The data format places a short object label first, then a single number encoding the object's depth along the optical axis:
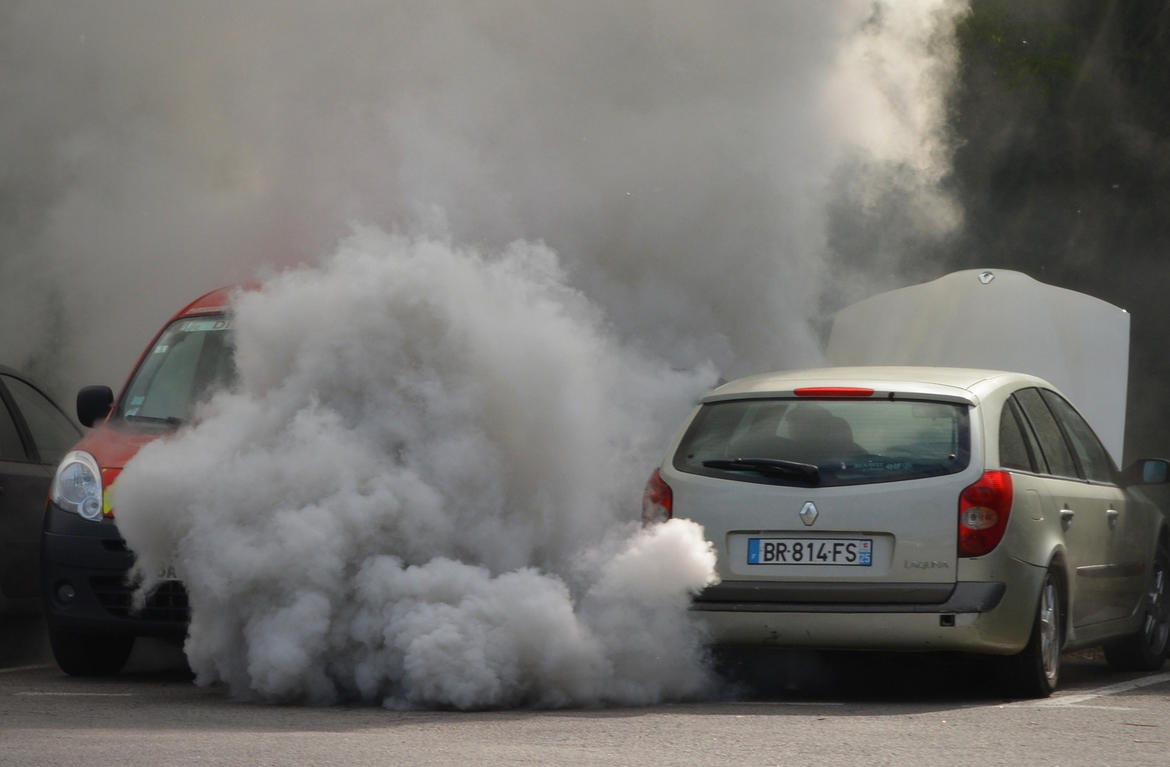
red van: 17.64
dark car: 19.84
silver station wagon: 15.32
